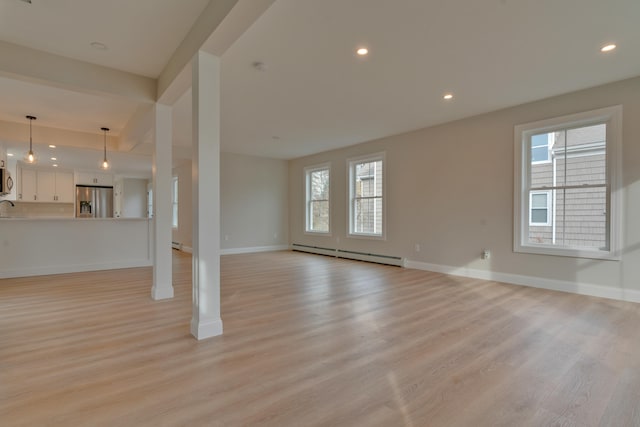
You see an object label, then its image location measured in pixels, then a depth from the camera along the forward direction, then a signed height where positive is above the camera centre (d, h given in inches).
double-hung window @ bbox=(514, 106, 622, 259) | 151.3 +13.8
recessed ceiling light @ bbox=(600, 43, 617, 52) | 116.9 +63.1
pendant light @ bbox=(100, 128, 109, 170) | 231.2 +56.0
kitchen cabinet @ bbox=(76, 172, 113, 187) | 379.1 +37.6
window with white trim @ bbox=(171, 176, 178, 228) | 369.4 +10.4
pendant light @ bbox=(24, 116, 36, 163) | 201.9 +33.9
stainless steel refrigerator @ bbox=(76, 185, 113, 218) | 378.3 +8.7
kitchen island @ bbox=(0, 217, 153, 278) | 197.9 -25.8
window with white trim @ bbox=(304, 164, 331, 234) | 314.5 +11.9
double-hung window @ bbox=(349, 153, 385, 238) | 263.4 +12.2
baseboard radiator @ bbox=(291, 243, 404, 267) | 246.1 -41.3
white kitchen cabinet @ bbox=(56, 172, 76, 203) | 366.3 +24.0
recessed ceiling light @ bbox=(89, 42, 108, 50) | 116.3 +62.3
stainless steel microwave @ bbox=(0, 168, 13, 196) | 244.7 +20.9
